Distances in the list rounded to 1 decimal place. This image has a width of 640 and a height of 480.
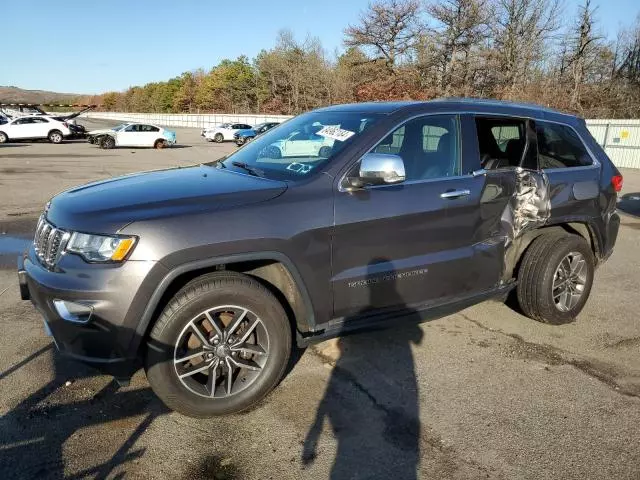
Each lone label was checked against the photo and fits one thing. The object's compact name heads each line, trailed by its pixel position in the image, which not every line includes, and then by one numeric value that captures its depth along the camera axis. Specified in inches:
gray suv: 107.4
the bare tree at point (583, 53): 1307.8
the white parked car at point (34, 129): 1104.8
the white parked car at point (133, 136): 1077.1
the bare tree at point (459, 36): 1391.5
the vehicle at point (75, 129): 1181.1
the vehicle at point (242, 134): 1486.8
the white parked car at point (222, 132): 1572.3
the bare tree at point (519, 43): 1391.5
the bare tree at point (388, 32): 1499.8
